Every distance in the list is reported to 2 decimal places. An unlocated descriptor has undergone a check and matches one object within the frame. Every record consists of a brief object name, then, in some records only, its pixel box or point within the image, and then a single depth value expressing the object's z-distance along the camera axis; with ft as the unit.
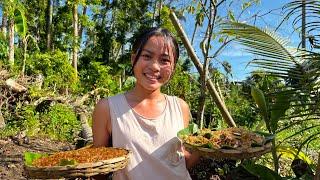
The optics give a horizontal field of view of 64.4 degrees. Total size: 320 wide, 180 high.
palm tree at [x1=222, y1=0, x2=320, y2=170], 3.33
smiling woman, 2.98
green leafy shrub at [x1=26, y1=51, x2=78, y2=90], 33.65
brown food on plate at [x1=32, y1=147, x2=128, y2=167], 2.65
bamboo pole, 5.13
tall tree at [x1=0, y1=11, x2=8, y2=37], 31.91
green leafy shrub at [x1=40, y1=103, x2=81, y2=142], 16.30
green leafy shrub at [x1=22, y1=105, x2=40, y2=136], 15.58
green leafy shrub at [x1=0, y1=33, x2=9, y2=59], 22.83
